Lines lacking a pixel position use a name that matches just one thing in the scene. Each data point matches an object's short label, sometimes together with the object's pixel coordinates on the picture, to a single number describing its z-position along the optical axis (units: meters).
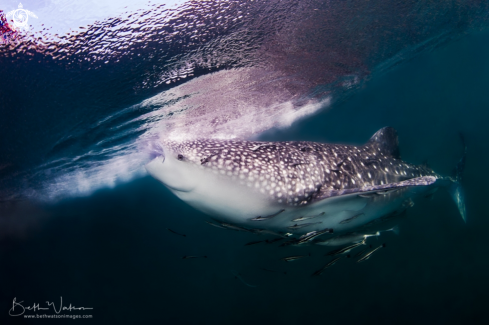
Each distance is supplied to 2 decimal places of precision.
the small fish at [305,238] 3.59
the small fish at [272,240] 3.80
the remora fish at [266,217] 3.43
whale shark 3.23
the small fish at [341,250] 3.72
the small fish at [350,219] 4.41
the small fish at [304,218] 3.74
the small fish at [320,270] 3.80
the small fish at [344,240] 4.20
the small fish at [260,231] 3.60
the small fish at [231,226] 3.60
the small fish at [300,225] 3.92
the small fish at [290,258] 3.96
